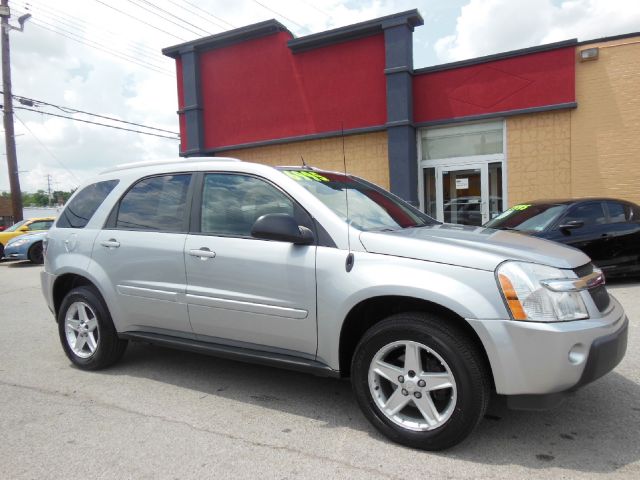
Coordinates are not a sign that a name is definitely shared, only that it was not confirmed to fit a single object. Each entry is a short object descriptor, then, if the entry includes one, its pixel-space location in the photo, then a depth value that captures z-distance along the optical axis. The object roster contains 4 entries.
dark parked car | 7.55
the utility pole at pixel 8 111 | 18.69
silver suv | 2.68
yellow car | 16.25
